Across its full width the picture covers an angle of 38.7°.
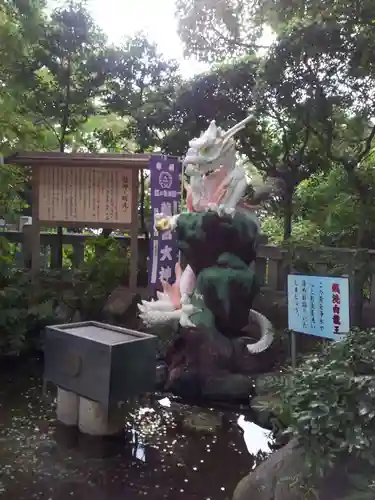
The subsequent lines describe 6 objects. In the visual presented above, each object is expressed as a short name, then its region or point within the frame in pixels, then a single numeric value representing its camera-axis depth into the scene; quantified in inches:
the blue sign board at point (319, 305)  174.7
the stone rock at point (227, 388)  227.1
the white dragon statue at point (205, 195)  243.9
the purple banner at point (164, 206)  290.4
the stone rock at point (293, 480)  112.6
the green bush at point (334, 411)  107.6
